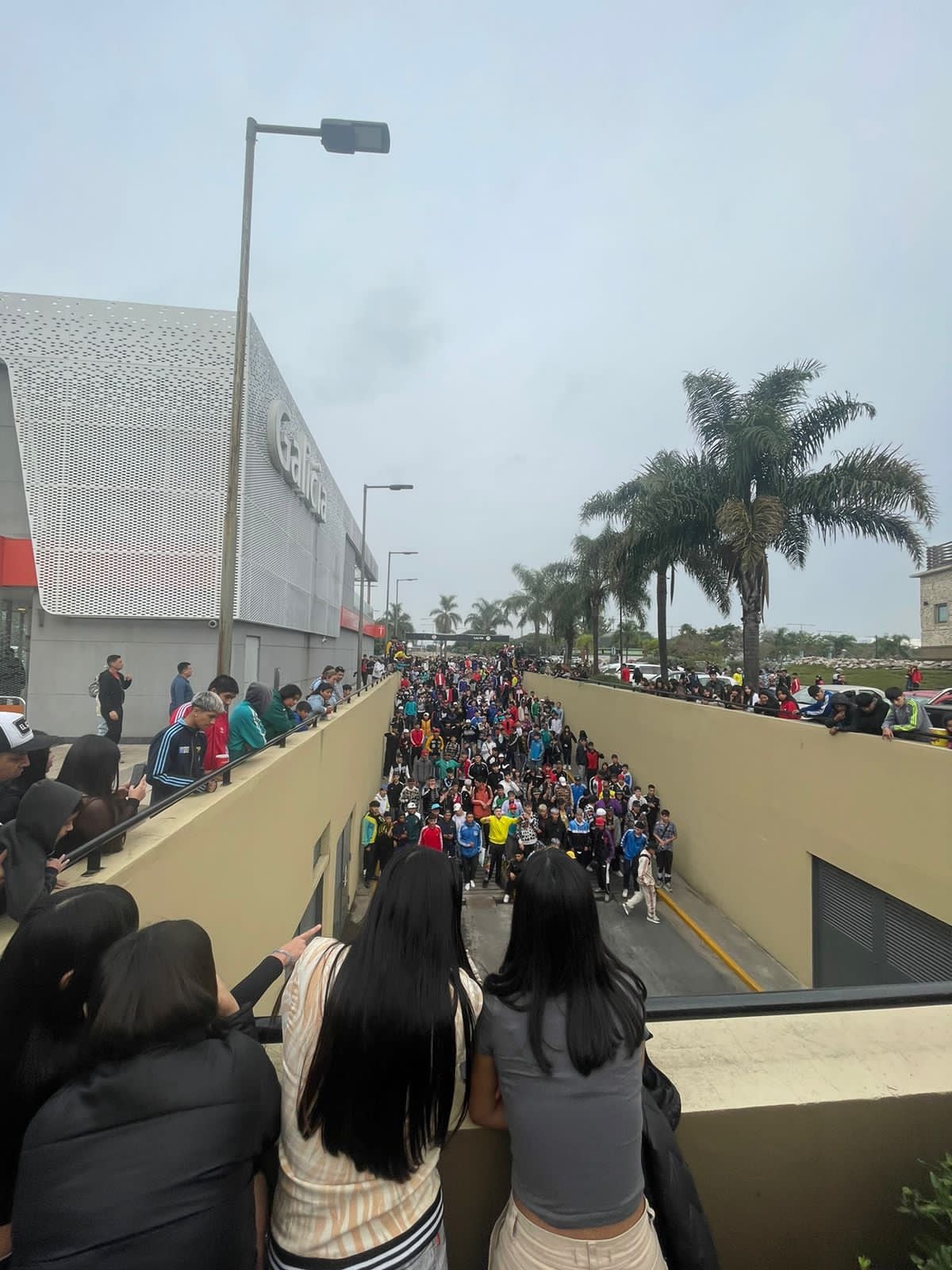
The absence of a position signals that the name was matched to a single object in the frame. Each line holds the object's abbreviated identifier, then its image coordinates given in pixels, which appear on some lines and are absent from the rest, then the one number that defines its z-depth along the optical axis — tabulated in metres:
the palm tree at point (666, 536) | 15.73
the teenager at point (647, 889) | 11.47
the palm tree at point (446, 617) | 83.38
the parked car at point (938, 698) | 12.66
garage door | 7.67
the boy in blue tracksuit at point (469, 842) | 12.17
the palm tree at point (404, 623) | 93.80
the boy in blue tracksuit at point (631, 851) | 12.23
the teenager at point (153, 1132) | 1.14
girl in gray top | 1.43
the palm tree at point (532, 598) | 43.12
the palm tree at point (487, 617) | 72.19
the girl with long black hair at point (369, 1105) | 1.36
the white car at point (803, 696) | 14.73
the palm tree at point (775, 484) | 13.23
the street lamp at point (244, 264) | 7.08
